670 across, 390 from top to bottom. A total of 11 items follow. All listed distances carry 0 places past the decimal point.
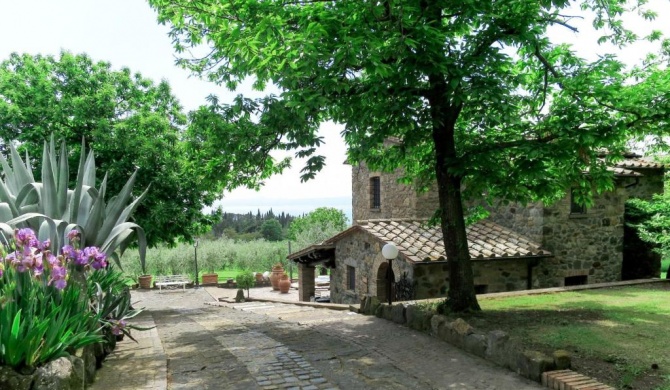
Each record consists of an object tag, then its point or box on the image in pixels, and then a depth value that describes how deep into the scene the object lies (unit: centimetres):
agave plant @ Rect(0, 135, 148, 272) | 605
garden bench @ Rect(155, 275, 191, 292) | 2902
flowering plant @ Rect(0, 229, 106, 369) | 365
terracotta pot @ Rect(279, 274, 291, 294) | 2792
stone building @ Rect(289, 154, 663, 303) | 1322
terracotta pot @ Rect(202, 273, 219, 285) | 3212
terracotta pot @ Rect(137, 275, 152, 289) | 3025
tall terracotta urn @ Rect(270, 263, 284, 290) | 2927
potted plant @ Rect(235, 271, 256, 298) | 2667
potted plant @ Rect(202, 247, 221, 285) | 3825
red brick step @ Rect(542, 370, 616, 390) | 458
